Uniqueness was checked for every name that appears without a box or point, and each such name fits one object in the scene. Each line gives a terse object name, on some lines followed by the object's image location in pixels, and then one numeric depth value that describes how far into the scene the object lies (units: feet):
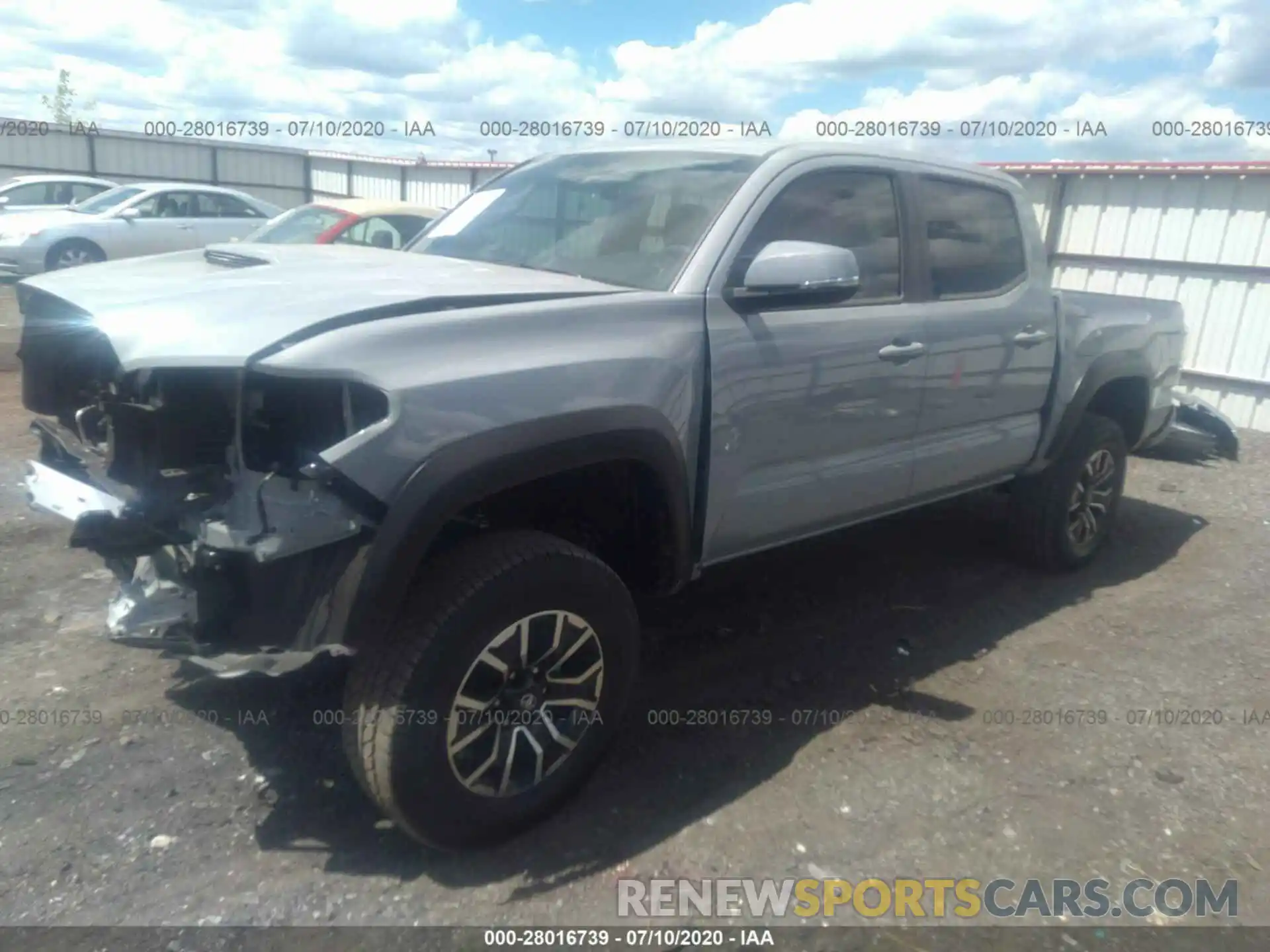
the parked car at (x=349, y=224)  31.89
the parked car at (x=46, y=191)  51.03
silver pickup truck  7.79
